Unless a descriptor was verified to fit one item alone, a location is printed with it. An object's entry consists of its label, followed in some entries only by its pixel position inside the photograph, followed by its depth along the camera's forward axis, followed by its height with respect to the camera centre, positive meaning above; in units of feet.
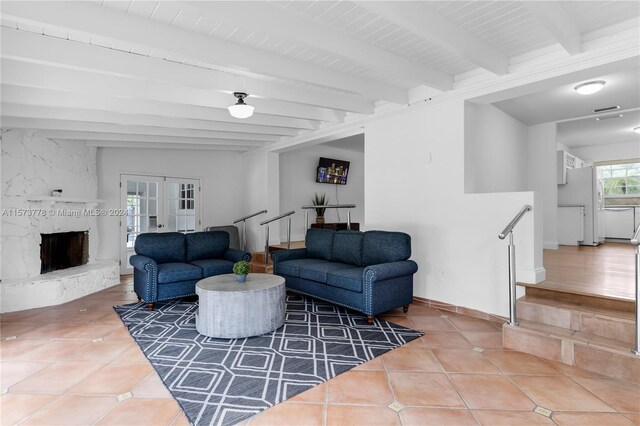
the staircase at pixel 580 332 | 8.34 -3.28
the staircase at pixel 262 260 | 19.80 -2.87
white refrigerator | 22.54 +1.22
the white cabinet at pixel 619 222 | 24.86 -0.62
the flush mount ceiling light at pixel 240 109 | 11.40 +3.56
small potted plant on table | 11.90 -1.92
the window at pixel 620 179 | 27.99 +2.91
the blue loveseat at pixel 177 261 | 13.94 -2.16
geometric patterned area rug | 7.36 -3.91
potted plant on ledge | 25.50 +0.93
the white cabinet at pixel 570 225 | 22.47 -0.74
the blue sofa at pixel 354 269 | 11.94 -2.15
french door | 21.21 +0.56
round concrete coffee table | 10.74 -3.04
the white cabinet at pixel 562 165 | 23.67 +3.41
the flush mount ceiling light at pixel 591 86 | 13.41 +5.03
